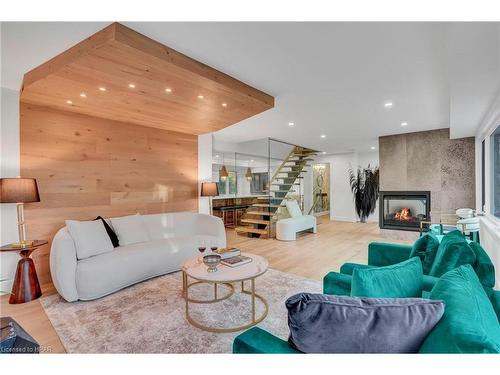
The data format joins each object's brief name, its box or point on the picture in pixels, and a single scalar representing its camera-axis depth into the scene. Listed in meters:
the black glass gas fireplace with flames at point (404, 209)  5.75
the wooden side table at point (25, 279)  2.77
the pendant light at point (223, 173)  7.70
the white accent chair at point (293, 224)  5.93
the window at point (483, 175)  4.47
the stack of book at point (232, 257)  2.65
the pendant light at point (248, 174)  8.89
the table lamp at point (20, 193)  2.67
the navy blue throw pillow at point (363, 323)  0.91
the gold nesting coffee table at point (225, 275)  2.23
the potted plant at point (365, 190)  8.30
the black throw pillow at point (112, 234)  3.41
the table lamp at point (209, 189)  5.01
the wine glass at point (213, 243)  4.00
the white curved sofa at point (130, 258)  2.73
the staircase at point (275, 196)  6.43
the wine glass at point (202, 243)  3.91
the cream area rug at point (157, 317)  2.00
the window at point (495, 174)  3.71
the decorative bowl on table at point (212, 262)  2.47
